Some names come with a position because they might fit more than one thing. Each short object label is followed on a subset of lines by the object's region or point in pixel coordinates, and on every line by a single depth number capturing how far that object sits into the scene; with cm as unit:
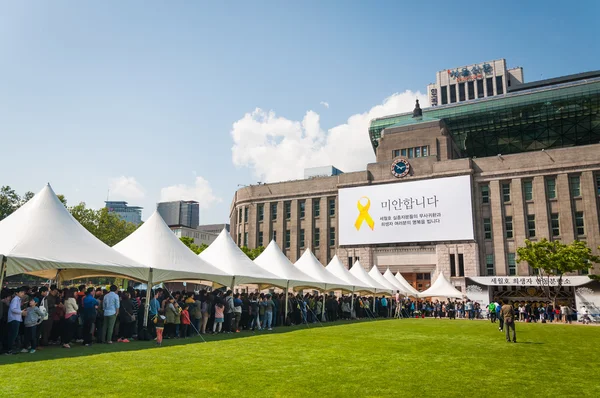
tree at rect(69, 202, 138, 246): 5203
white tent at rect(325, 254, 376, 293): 2824
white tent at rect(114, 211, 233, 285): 1466
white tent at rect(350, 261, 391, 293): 3146
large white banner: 4497
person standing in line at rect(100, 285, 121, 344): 1218
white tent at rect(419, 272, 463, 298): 3509
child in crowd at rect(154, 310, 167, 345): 1231
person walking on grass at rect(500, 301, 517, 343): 1494
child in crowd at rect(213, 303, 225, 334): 1614
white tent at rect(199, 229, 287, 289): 1816
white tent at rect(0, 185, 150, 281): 1099
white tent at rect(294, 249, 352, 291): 2486
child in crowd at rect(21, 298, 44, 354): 1037
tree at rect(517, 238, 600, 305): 3450
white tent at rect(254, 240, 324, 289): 2140
